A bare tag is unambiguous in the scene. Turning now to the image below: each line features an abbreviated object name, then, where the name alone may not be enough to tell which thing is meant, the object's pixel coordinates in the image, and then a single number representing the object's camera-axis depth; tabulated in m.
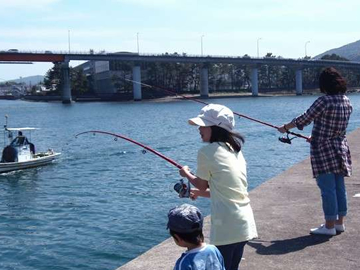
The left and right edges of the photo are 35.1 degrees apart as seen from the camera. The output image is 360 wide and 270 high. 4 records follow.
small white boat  23.70
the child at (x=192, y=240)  3.18
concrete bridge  92.08
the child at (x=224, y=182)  3.86
